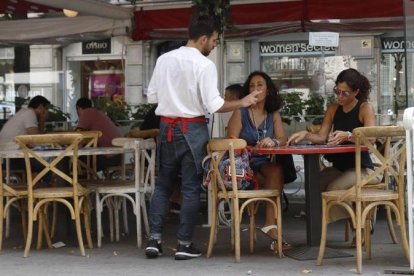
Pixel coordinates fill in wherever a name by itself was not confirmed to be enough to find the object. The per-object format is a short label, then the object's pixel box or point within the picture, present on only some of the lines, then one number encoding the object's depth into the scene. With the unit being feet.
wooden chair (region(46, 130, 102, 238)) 28.58
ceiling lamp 36.86
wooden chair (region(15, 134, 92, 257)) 22.75
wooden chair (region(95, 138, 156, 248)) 24.26
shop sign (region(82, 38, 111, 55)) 53.31
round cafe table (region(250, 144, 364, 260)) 22.36
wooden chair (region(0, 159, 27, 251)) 23.59
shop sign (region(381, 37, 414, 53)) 48.11
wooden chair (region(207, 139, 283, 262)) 21.57
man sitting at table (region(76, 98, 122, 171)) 33.88
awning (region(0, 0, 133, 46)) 34.08
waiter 22.03
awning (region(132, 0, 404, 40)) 33.37
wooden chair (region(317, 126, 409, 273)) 19.98
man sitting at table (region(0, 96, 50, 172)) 33.45
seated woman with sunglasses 23.54
